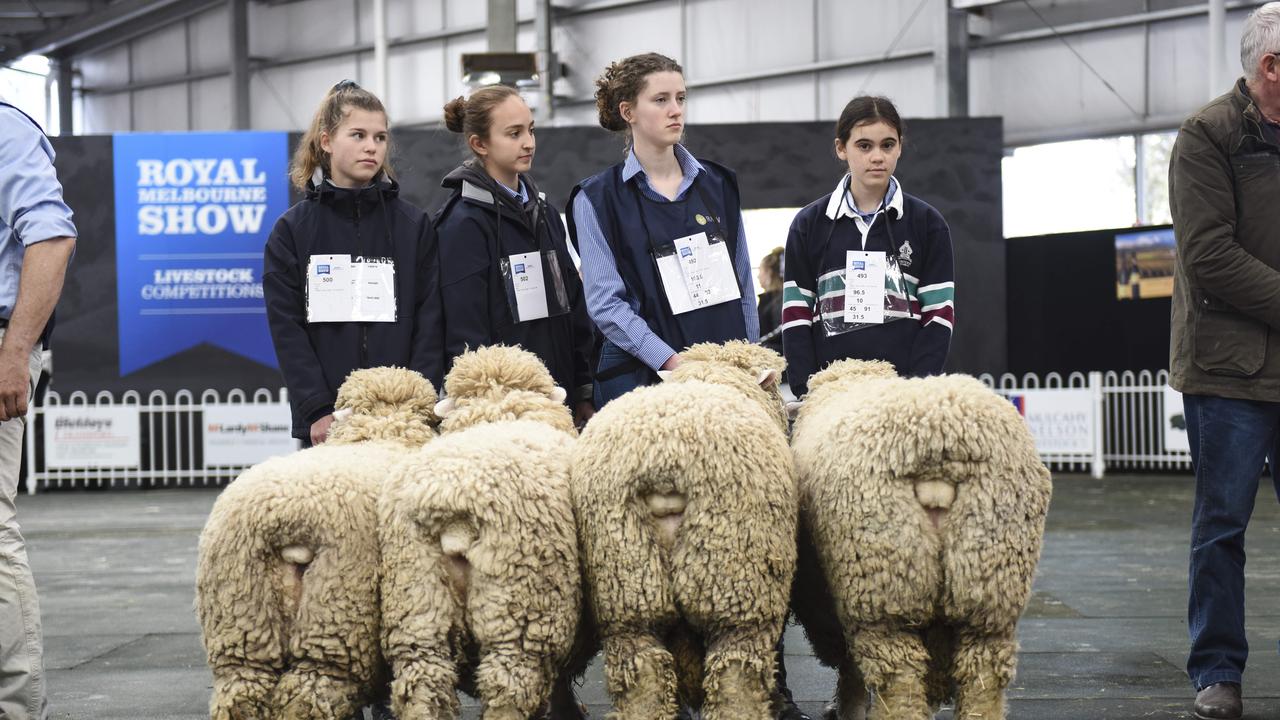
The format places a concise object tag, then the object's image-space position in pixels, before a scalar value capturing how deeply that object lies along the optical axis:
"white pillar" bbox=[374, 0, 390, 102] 19.88
